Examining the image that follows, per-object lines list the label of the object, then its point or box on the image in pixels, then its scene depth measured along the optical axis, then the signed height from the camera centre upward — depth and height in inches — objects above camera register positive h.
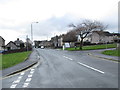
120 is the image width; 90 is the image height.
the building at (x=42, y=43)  3926.8 +43.0
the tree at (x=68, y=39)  2454.5 +121.8
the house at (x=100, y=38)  2220.2 +123.2
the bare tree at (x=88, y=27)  1029.5 +170.9
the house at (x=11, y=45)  2274.6 -14.3
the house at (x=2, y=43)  1937.4 +31.4
